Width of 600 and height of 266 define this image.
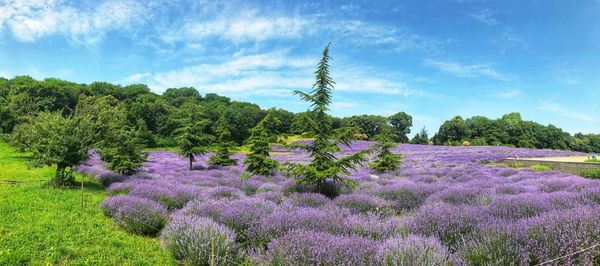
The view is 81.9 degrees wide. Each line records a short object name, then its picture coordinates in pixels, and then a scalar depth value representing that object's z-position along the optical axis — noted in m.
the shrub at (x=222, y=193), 9.93
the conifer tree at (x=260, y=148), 15.17
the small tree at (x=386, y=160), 18.44
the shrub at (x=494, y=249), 4.02
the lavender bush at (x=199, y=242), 5.13
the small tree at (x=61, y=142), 12.34
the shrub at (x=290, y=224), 5.69
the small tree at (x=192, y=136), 18.47
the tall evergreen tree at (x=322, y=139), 10.05
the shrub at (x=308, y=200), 8.80
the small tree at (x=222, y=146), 19.05
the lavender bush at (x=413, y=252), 3.95
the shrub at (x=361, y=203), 8.66
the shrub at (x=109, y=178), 14.48
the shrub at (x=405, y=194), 9.47
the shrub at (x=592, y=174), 15.74
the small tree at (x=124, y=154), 15.22
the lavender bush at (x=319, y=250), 4.11
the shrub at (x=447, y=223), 5.52
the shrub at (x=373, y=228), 5.71
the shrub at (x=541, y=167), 19.42
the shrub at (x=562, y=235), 4.06
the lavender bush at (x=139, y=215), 7.34
